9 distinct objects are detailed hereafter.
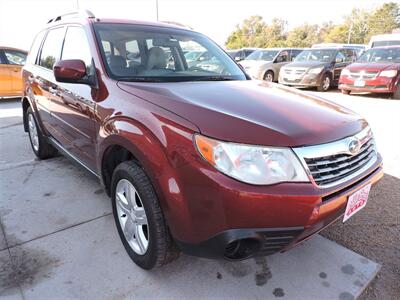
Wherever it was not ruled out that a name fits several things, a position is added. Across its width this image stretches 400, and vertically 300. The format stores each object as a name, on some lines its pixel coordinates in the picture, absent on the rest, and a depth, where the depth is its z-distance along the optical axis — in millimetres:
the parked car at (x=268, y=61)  12484
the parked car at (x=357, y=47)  13334
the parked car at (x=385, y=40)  12562
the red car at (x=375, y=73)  9094
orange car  8984
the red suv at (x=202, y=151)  1605
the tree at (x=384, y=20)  53938
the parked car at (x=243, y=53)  15941
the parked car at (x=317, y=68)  10992
